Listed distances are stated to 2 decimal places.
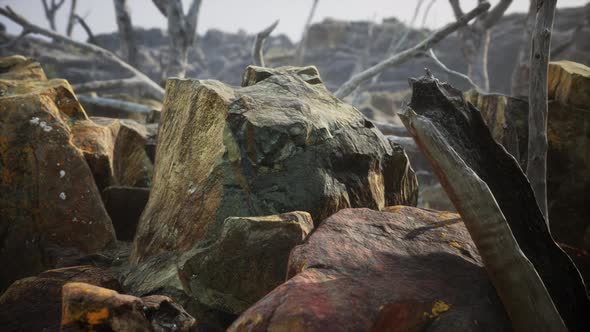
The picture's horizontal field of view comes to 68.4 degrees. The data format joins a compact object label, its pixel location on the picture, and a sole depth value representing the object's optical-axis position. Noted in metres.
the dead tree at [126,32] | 12.53
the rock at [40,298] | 2.07
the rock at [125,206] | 3.65
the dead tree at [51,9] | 18.23
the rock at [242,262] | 2.27
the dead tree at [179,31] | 11.75
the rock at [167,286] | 2.32
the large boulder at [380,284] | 1.65
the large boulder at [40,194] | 3.05
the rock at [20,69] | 4.24
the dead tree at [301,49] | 14.54
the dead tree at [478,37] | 10.53
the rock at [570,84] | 3.96
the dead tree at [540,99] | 3.56
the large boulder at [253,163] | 2.64
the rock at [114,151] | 3.66
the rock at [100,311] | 1.62
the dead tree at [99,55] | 8.68
